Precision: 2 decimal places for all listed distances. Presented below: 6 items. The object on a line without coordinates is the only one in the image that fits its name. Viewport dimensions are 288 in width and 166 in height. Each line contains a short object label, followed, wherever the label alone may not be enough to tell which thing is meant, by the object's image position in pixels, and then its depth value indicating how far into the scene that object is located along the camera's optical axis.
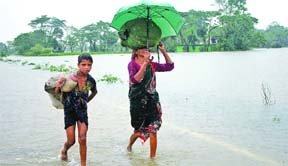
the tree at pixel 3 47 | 138.27
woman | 5.41
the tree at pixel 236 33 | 83.00
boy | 5.05
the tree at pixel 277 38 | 109.57
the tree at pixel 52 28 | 107.31
